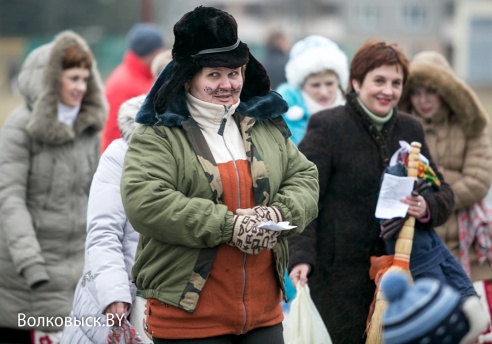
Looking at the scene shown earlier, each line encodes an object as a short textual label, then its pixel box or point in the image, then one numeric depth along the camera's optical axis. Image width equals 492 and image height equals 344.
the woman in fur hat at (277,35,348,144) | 14.77
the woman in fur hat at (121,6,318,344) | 8.27
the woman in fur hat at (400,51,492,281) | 13.39
